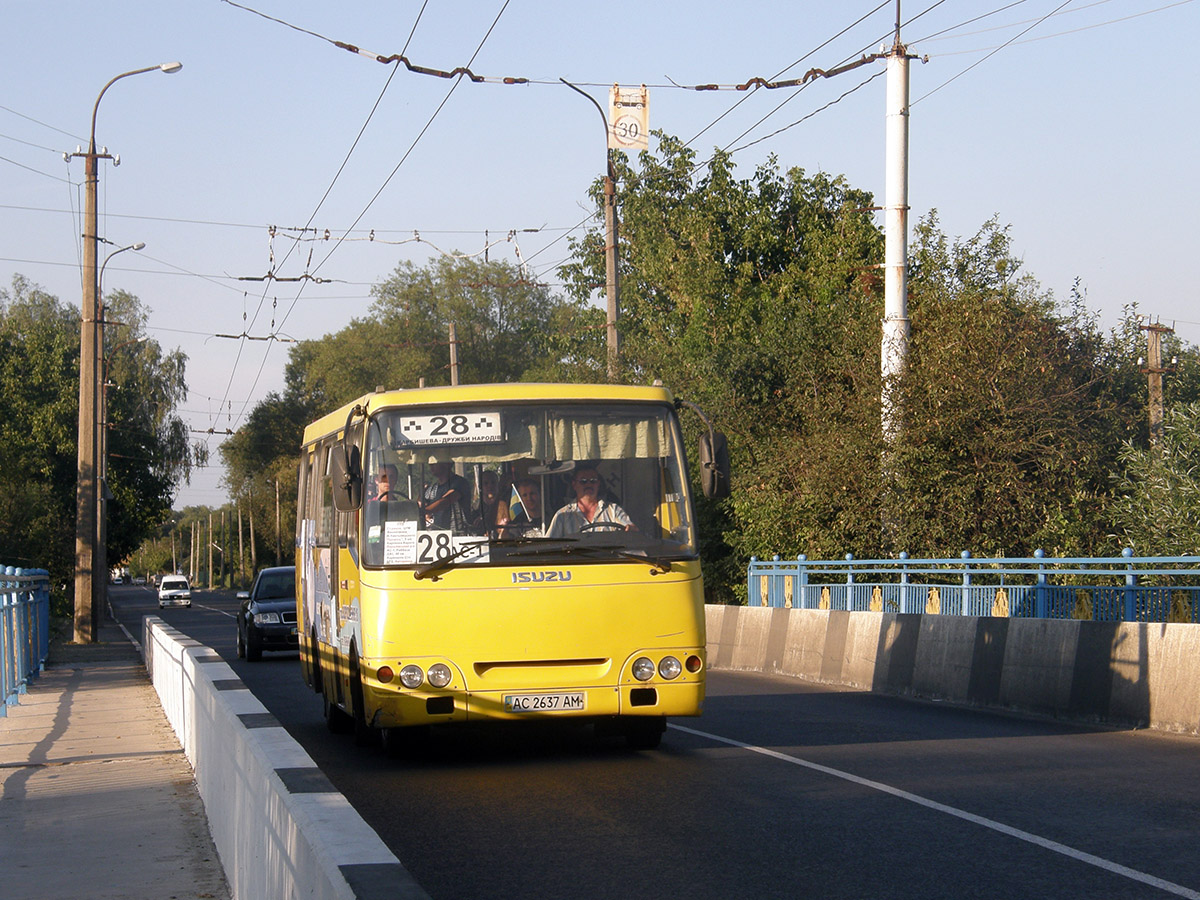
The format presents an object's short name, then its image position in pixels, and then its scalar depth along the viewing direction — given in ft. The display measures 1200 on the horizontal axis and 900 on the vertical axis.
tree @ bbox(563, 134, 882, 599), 88.02
